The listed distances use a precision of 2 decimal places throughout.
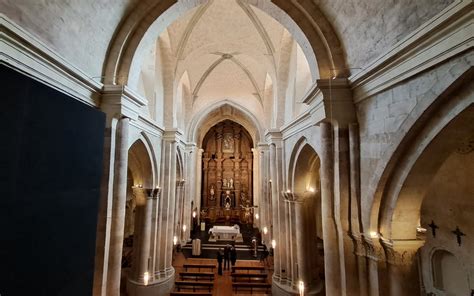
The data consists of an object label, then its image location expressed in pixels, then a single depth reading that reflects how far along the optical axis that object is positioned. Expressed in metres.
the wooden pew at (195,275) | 11.75
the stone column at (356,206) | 4.95
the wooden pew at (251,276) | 11.93
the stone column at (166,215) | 10.86
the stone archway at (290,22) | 5.86
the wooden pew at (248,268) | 12.57
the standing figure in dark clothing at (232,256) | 14.01
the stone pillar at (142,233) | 9.88
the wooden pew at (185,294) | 9.59
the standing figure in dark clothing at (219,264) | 13.35
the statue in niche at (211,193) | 25.88
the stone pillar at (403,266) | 4.38
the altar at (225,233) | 18.50
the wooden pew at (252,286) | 10.95
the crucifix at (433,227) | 7.66
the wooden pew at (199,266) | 12.80
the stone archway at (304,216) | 9.30
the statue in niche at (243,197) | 25.97
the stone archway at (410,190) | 3.56
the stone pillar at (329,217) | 5.36
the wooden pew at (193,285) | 10.96
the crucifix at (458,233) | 6.86
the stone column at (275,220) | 10.72
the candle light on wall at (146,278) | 9.43
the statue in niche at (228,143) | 27.05
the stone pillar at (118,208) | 5.61
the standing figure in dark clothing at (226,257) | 14.25
